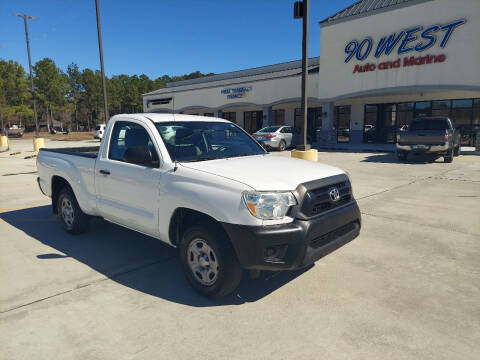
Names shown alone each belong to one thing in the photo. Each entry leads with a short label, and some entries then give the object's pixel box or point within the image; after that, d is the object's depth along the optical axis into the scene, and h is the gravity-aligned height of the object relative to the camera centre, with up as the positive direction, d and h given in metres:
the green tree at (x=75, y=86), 80.12 +9.88
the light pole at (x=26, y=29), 24.86 +7.11
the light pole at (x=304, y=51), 9.88 +2.17
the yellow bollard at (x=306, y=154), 10.27 -0.84
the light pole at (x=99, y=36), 14.80 +3.86
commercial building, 19.86 +3.29
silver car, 21.05 -0.60
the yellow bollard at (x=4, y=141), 26.26 -0.86
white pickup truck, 3.07 -0.69
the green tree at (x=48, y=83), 55.38 +7.37
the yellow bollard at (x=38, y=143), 18.60 -0.74
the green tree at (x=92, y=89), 70.25 +7.85
